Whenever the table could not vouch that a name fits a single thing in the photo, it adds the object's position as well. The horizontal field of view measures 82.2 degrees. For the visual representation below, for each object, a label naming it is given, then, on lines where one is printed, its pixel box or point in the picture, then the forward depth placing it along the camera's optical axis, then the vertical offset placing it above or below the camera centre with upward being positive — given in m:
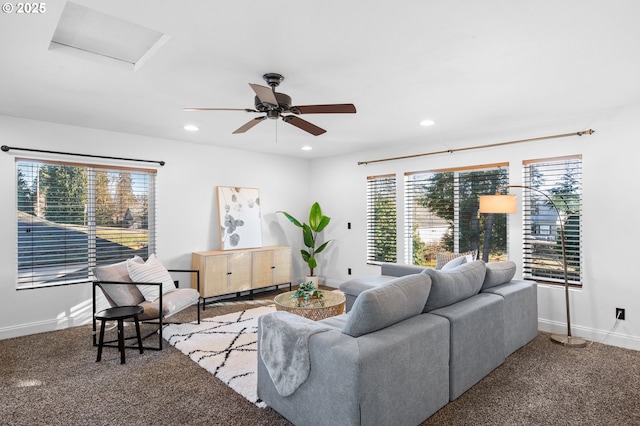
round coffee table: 3.34 -0.83
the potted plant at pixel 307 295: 3.61 -0.77
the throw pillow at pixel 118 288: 3.58 -0.66
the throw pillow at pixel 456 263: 3.73 -0.47
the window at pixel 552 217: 3.98 -0.01
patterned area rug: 2.85 -1.22
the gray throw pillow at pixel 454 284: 2.58 -0.50
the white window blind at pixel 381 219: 5.67 -0.01
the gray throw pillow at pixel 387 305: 2.08 -0.52
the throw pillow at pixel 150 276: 3.73 -0.59
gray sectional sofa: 1.89 -0.80
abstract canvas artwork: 5.61 +0.04
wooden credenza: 5.01 -0.72
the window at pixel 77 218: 4.05 +0.04
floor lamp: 3.64 +0.07
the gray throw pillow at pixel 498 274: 3.26 -0.53
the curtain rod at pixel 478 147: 3.81 +0.89
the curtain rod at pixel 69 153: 3.85 +0.79
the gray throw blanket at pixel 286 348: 2.08 -0.77
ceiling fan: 2.58 +0.84
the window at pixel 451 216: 4.61 +0.02
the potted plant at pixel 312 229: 6.18 -0.17
